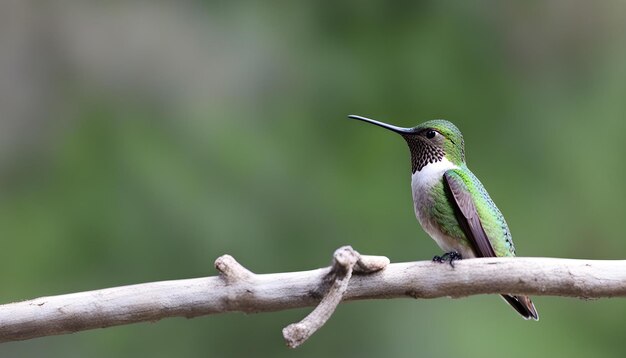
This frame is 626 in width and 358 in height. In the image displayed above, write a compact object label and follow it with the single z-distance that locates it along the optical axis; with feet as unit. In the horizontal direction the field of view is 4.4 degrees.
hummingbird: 9.11
